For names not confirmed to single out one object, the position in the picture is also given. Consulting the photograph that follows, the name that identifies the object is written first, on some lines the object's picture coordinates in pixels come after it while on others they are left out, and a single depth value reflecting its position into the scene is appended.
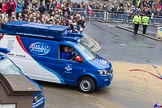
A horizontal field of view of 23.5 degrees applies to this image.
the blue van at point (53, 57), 13.20
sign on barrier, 30.83
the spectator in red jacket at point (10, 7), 24.70
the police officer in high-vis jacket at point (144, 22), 32.97
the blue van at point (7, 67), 9.97
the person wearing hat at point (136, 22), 32.62
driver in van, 13.43
